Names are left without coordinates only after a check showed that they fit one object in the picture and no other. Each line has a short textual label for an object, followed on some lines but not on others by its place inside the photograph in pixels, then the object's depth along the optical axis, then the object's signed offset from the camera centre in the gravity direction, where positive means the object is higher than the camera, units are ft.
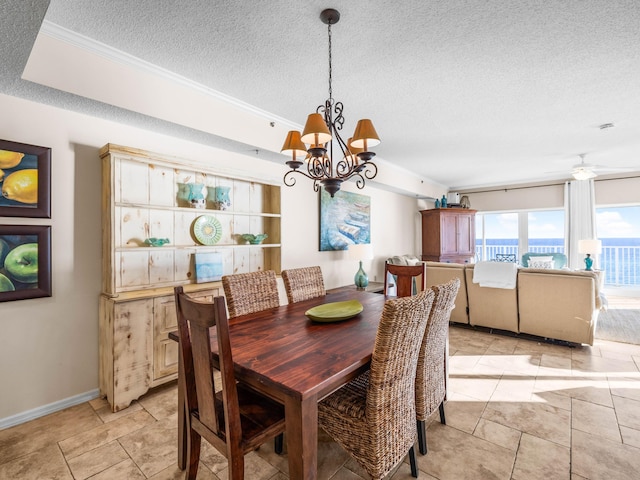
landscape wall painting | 14.55 +1.08
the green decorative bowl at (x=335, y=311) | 6.12 -1.50
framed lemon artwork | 6.51 +1.41
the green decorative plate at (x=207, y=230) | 9.69 +0.42
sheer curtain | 19.89 +1.55
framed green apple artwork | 6.51 -0.37
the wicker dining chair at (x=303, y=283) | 8.31 -1.17
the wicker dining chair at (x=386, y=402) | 4.25 -2.51
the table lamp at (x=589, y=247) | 16.55 -0.46
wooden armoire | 21.67 +0.42
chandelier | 5.80 +2.03
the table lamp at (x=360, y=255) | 14.48 -0.66
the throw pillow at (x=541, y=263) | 18.01 -1.41
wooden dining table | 3.72 -1.68
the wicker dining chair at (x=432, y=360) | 5.46 -2.23
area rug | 12.08 -3.86
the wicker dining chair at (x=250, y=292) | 6.91 -1.19
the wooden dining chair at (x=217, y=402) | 3.94 -2.36
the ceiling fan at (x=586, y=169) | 15.08 +3.90
